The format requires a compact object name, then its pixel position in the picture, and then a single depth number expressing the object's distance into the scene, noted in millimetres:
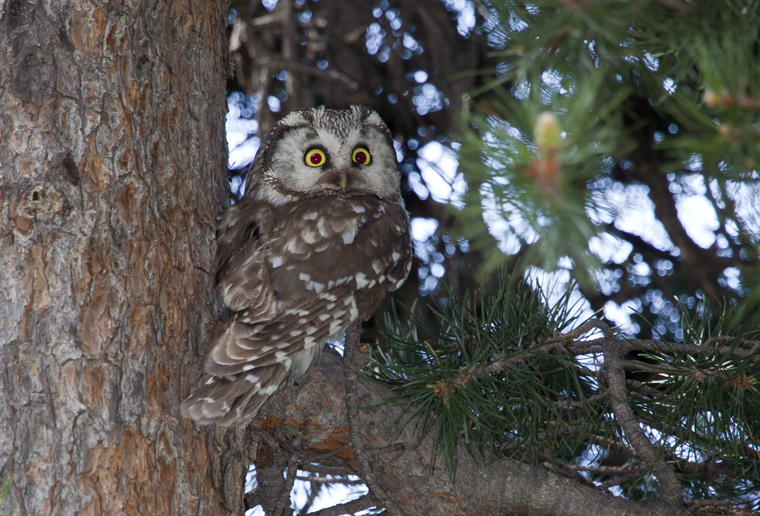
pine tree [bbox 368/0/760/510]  5442
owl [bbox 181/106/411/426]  6880
